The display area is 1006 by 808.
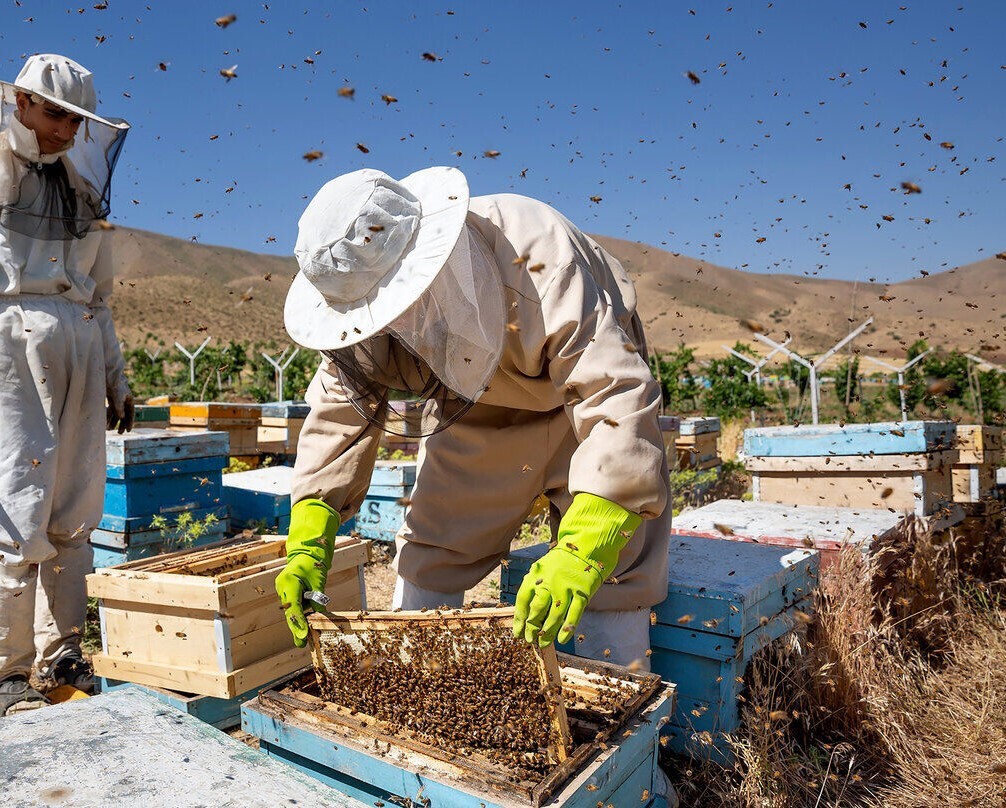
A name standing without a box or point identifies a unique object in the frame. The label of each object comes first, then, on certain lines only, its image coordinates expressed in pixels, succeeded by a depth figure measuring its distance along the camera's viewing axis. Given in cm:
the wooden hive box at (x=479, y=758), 168
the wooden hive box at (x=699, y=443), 920
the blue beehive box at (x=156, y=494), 459
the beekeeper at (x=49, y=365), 334
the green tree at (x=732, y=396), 2078
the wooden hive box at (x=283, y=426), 906
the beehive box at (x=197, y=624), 290
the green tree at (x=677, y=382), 2083
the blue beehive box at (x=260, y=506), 546
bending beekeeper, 210
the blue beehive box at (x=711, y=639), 270
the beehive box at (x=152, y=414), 735
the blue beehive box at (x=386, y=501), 591
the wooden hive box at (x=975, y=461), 545
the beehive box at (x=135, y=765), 133
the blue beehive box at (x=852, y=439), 446
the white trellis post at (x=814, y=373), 1002
